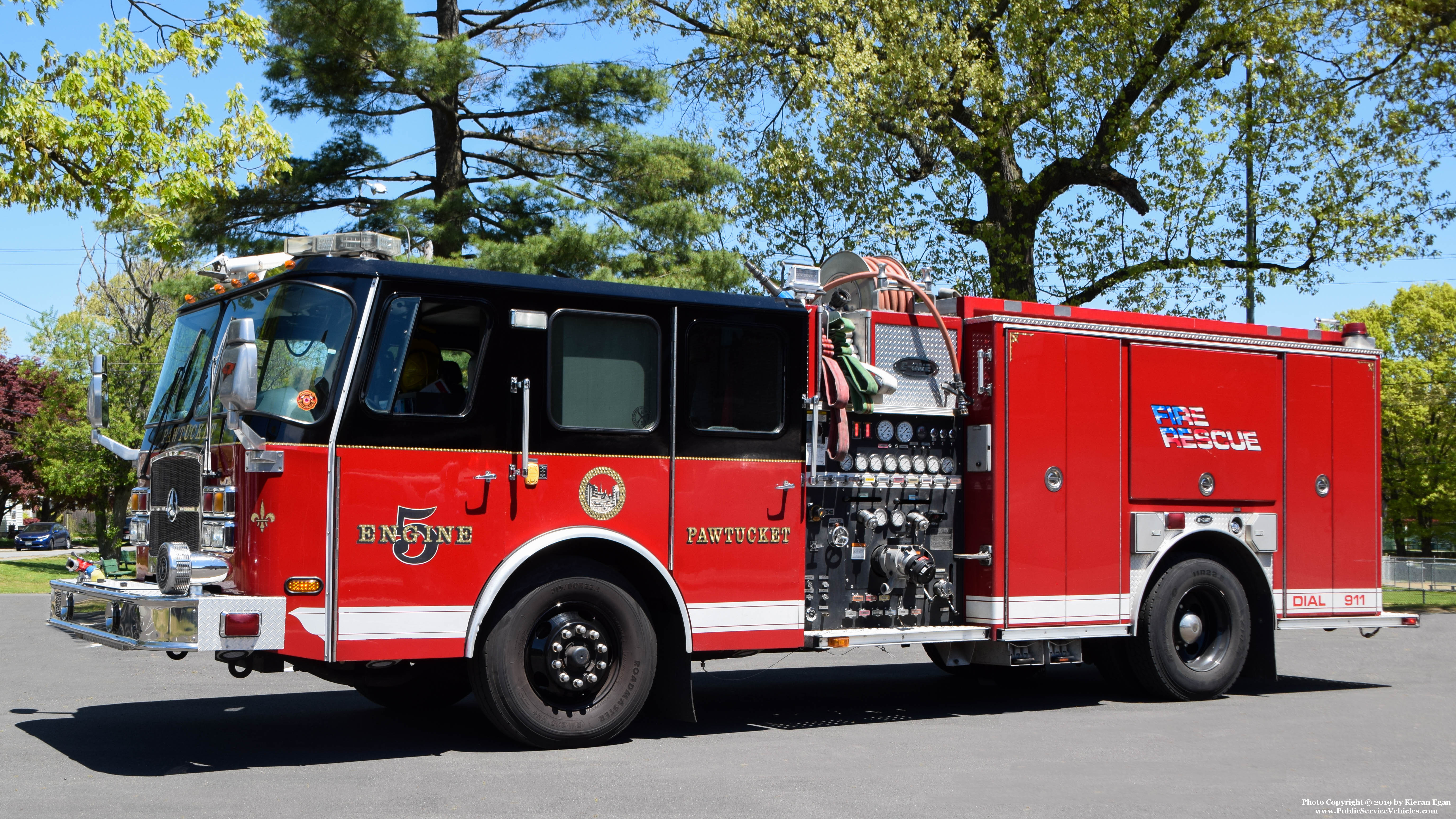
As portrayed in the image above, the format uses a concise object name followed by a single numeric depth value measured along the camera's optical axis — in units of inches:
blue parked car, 2330.2
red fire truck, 279.7
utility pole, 787.4
